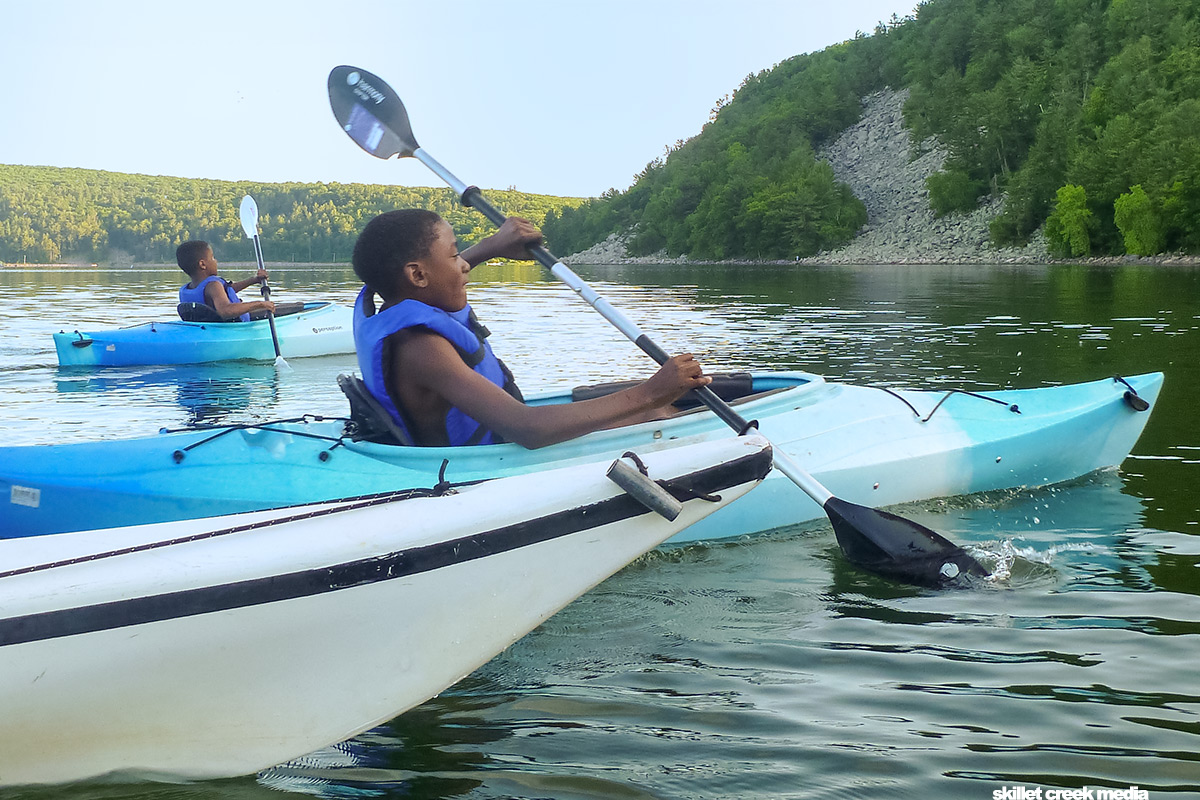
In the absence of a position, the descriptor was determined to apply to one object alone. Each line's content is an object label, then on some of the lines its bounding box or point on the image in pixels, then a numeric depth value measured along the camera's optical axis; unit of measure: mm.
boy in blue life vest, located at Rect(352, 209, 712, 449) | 3557
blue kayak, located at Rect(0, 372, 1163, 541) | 4234
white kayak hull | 2240
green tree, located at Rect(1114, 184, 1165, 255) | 47469
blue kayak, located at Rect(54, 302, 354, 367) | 11836
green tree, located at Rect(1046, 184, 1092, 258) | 54219
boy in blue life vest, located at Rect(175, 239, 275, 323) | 11602
